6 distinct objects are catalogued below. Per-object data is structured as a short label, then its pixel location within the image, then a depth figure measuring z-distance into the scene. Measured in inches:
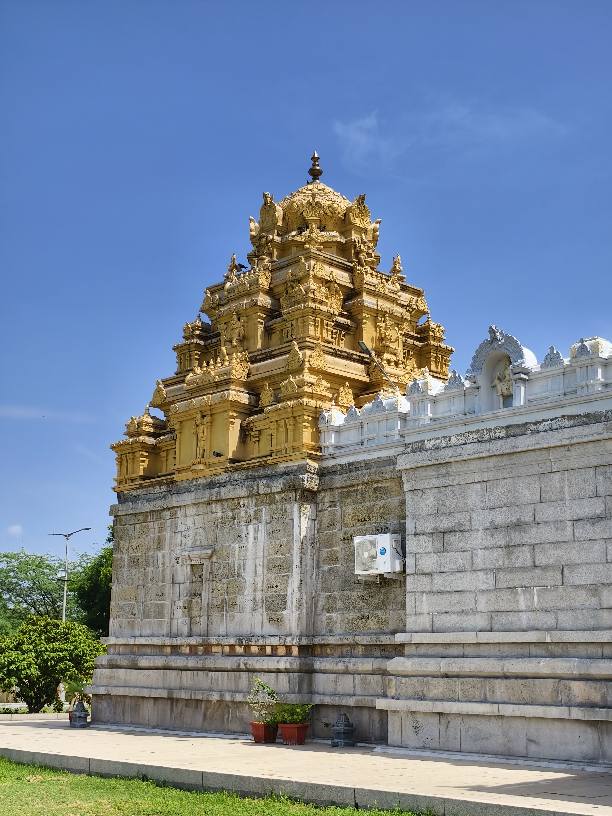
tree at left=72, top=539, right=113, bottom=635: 1849.2
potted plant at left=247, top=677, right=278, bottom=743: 722.8
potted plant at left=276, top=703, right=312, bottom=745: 708.7
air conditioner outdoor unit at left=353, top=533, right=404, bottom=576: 690.8
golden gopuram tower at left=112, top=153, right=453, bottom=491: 836.6
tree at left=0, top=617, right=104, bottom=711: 1218.6
